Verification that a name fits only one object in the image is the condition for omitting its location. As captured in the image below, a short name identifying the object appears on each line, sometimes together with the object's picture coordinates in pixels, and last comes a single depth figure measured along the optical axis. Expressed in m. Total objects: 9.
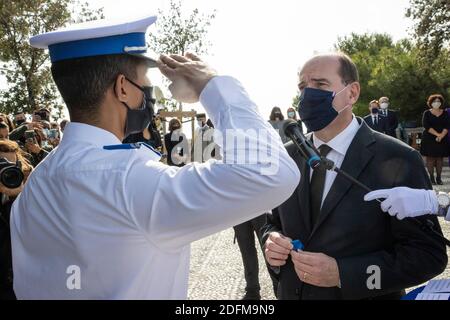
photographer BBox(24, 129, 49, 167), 7.76
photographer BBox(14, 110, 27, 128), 12.06
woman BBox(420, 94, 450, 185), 13.32
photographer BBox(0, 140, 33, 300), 3.36
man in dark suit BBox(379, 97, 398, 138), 14.40
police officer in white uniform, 1.58
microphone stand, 2.45
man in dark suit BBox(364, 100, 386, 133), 14.26
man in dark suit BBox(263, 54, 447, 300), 2.68
